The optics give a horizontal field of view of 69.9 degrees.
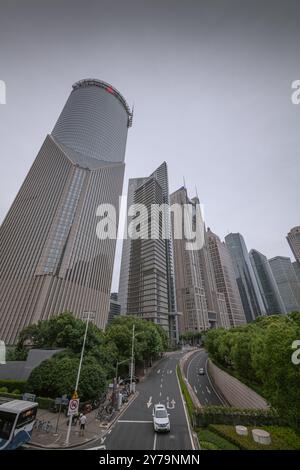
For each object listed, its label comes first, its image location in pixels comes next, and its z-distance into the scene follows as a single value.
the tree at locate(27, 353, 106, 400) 26.12
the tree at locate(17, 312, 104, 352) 34.56
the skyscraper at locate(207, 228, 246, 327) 184.09
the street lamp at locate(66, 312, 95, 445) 23.08
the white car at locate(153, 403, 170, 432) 19.53
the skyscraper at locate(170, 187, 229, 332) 149.25
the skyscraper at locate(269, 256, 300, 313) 188.90
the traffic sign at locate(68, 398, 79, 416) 17.30
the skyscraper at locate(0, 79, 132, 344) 84.62
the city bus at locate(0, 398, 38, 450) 15.23
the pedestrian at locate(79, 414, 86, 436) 19.51
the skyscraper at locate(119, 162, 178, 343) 129.88
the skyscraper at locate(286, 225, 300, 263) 178.52
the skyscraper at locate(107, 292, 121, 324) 181.11
